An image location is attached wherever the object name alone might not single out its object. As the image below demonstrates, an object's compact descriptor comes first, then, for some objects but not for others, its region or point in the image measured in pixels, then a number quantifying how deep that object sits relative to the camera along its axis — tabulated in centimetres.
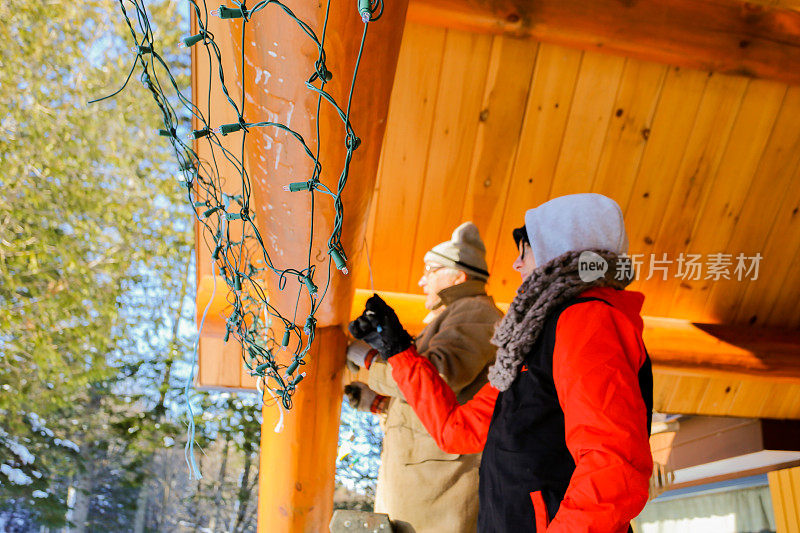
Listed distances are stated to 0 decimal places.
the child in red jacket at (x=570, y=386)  99
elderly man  191
